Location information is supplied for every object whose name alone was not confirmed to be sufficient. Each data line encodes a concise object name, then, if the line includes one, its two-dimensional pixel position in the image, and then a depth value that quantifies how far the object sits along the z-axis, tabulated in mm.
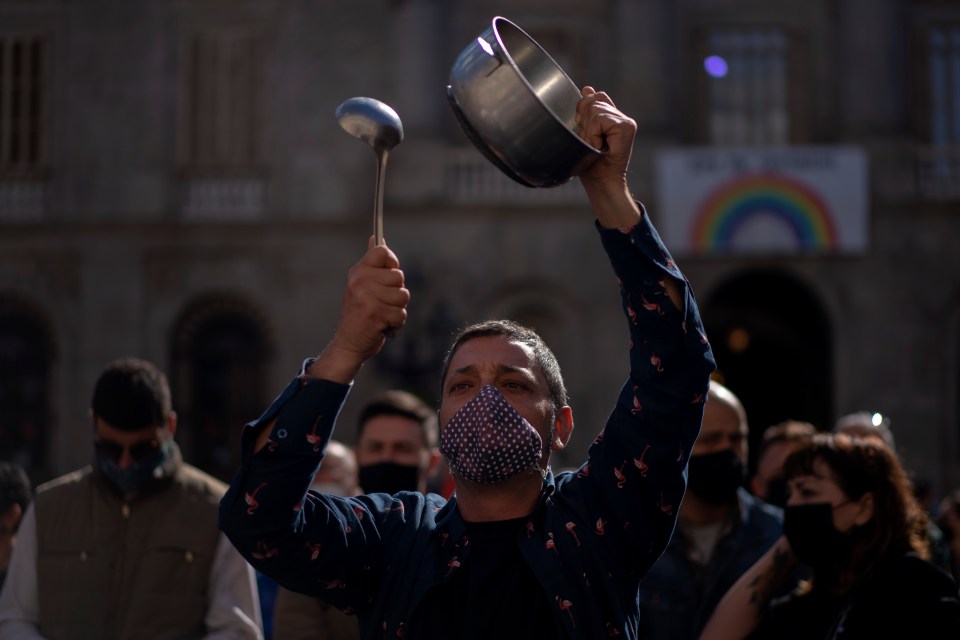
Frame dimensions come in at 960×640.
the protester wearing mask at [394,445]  5755
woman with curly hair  4125
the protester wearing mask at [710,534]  5152
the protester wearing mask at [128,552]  4570
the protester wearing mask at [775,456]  6672
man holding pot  2805
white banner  19141
